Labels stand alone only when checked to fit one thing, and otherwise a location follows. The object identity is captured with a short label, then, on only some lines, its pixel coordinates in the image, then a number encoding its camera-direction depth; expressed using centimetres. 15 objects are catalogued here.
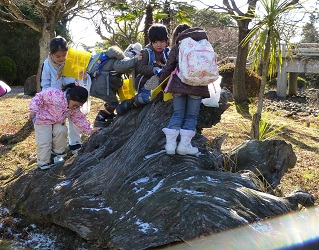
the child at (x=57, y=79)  353
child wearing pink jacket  312
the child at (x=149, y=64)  321
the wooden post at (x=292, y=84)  1375
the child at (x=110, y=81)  363
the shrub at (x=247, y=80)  942
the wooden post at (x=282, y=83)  1303
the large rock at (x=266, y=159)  323
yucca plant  454
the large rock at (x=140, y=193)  215
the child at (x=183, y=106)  266
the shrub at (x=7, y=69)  1514
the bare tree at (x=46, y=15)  722
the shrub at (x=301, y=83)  1866
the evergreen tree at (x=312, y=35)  1932
